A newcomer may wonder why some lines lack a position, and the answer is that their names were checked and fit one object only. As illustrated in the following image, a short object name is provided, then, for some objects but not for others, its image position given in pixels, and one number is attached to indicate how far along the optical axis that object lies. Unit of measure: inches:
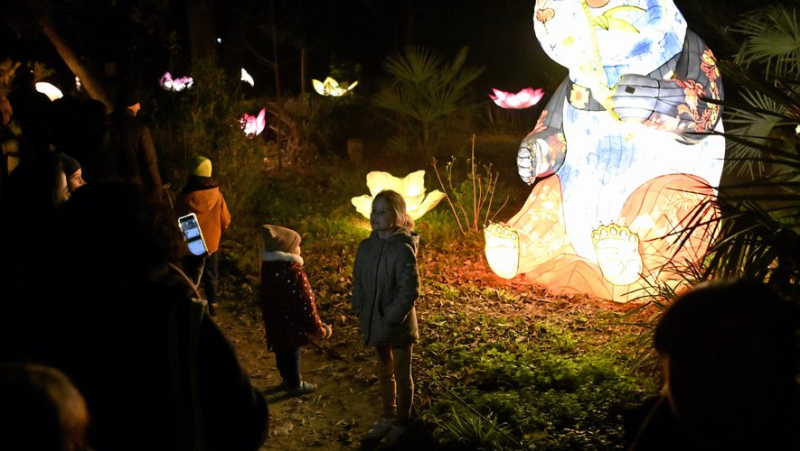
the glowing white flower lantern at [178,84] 348.3
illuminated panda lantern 198.7
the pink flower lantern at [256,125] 445.7
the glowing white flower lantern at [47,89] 363.7
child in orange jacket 222.7
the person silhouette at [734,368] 57.1
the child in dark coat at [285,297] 174.6
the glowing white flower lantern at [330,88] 684.7
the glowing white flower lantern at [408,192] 281.3
